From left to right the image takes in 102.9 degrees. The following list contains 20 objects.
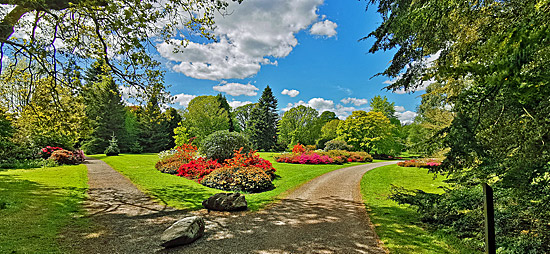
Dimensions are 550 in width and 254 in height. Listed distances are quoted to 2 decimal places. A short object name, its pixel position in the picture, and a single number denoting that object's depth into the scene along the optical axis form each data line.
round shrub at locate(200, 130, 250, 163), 12.75
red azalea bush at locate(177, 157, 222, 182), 11.10
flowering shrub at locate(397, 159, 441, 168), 17.36
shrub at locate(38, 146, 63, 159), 14.80
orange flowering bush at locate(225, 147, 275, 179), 11.38
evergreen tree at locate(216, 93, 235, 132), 44.54
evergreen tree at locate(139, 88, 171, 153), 35.59
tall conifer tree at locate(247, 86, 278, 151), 39.60
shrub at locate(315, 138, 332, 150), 35.34
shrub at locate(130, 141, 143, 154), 33.26
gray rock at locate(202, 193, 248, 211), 6.04
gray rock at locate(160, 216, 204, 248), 3.89
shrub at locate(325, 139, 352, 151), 25.55
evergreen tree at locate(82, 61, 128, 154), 29.42
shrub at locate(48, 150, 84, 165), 14.06
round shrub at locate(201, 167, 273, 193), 8.95
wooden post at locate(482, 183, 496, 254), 1.88
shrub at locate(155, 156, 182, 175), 12.52
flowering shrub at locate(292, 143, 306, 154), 21.88
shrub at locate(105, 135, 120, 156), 24.62
